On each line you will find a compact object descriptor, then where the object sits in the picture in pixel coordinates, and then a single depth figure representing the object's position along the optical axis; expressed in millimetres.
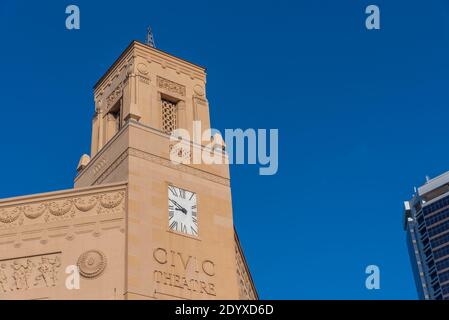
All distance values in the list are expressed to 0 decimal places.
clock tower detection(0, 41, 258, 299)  24594
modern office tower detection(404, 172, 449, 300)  101938
